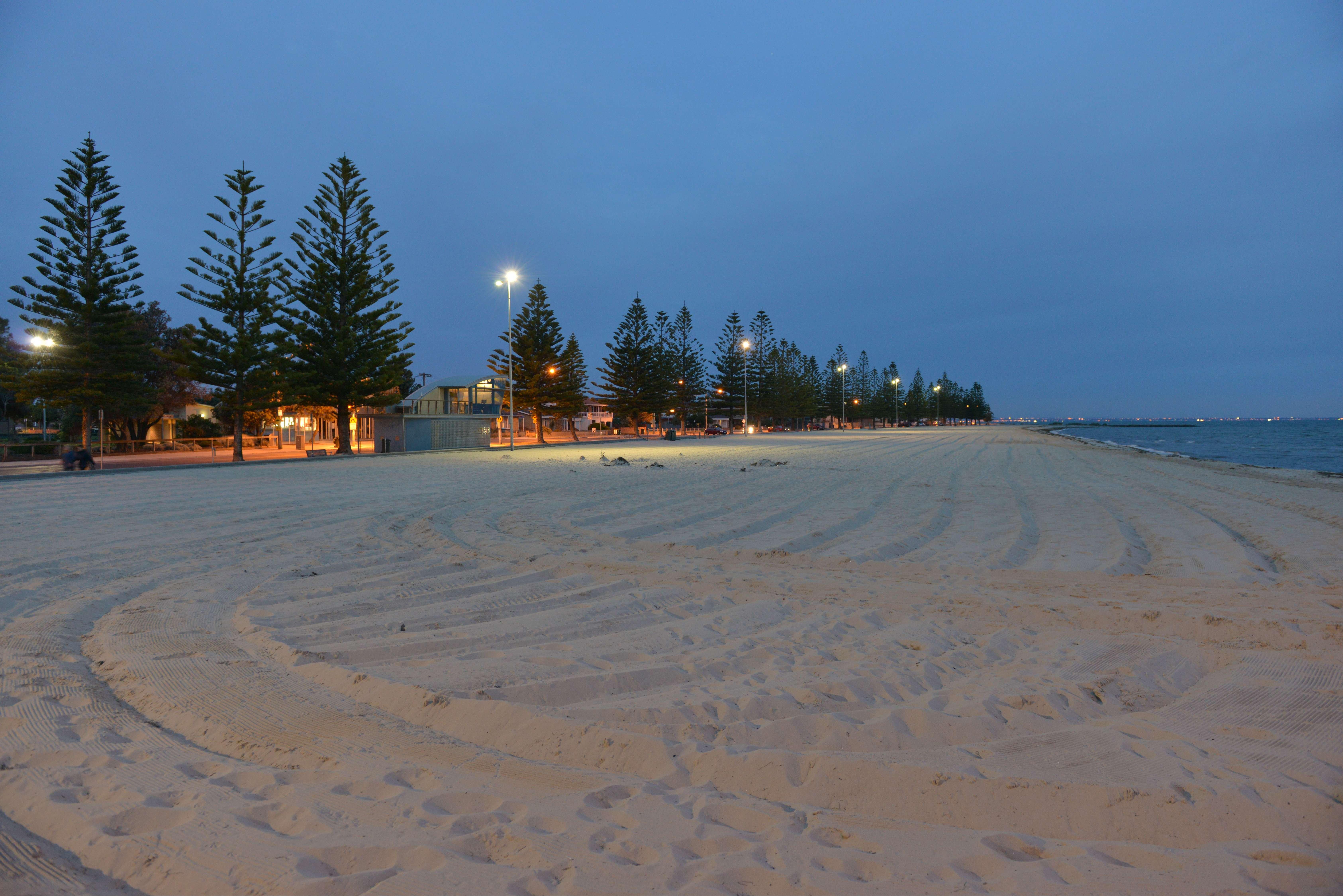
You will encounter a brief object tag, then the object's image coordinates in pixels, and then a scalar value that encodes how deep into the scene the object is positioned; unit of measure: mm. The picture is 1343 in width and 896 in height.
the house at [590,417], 67312
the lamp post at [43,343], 22922
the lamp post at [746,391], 53375
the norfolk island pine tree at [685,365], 65438
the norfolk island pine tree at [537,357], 45688
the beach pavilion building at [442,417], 32125
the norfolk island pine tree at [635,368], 55656
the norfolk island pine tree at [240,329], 25469
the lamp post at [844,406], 79000
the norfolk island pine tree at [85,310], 23766
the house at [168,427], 35031
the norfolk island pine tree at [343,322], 29391
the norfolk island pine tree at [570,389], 47062
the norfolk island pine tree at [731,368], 67938
